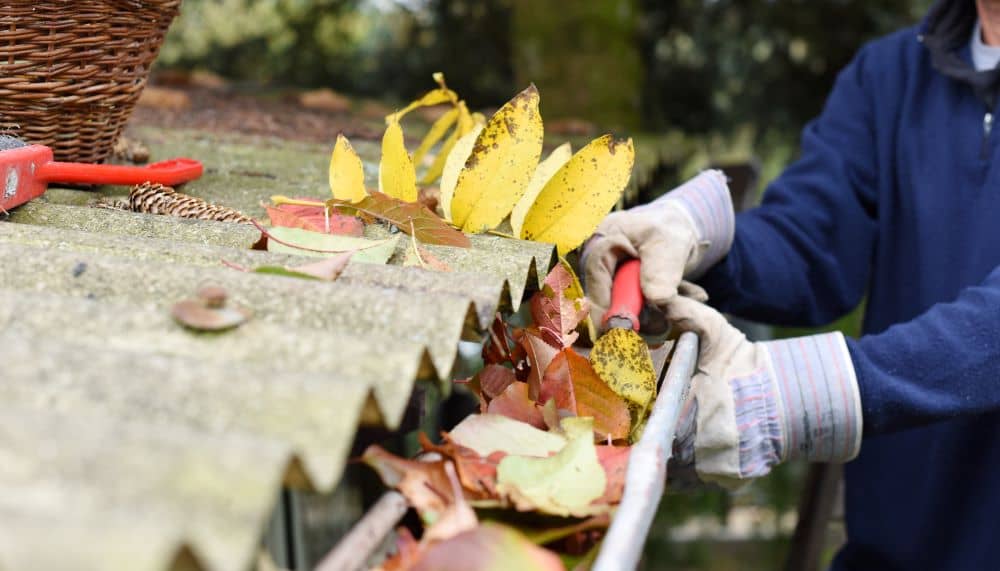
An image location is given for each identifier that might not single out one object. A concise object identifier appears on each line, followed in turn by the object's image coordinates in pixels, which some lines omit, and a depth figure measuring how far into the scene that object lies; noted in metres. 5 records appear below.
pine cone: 1.24
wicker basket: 1.28
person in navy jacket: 1.31
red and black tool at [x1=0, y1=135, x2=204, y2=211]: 1.19
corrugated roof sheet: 0.52
